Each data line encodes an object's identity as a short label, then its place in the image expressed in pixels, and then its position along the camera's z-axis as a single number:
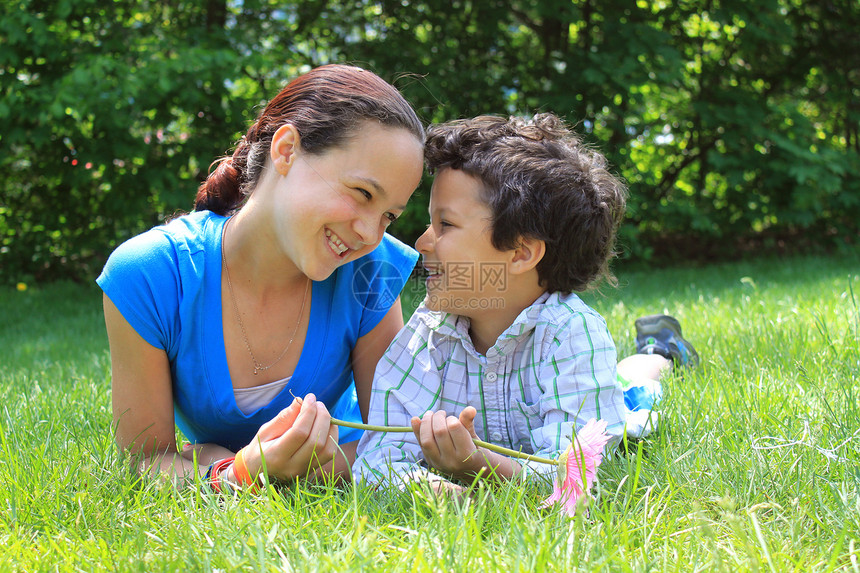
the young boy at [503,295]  1.90
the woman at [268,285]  1.79
